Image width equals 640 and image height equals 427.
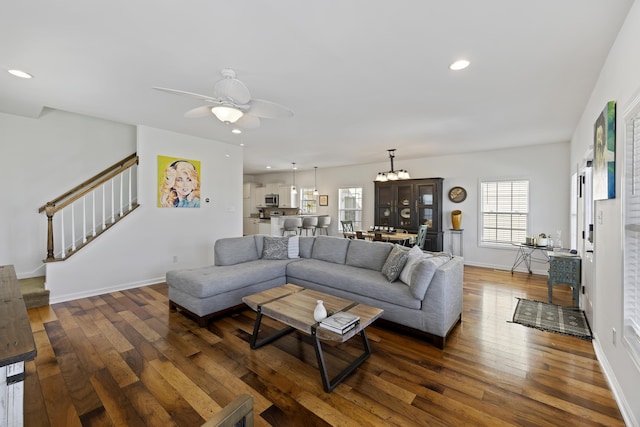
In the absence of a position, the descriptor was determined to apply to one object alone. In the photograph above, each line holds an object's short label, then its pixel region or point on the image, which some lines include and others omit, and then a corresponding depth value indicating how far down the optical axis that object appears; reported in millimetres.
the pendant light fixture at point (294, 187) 9516
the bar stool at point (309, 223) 7777
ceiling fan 2252
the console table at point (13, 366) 1090
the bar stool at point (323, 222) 8320
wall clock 6453
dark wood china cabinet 6457
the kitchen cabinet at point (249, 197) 11023
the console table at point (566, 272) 3691
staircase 4176
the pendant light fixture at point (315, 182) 9387
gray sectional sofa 2787
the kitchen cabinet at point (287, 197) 9820
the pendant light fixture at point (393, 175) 5766
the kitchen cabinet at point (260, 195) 10730
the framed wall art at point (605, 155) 2096
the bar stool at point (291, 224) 7324
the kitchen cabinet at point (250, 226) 9961
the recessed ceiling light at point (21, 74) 2747
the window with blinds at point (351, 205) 8367
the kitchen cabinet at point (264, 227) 8253
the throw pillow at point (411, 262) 3016
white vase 2207
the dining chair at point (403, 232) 5818
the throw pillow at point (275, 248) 4426
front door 3100
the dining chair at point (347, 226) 7055
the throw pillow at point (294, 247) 4520
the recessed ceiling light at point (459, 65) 2459
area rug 3038
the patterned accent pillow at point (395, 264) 3180
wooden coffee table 2119
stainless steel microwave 10273
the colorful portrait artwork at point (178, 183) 4859
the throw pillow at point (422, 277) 2754
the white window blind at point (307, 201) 9523
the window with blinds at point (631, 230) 1800
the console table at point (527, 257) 5527
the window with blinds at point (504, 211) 5859
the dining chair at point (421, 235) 5574
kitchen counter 7754
